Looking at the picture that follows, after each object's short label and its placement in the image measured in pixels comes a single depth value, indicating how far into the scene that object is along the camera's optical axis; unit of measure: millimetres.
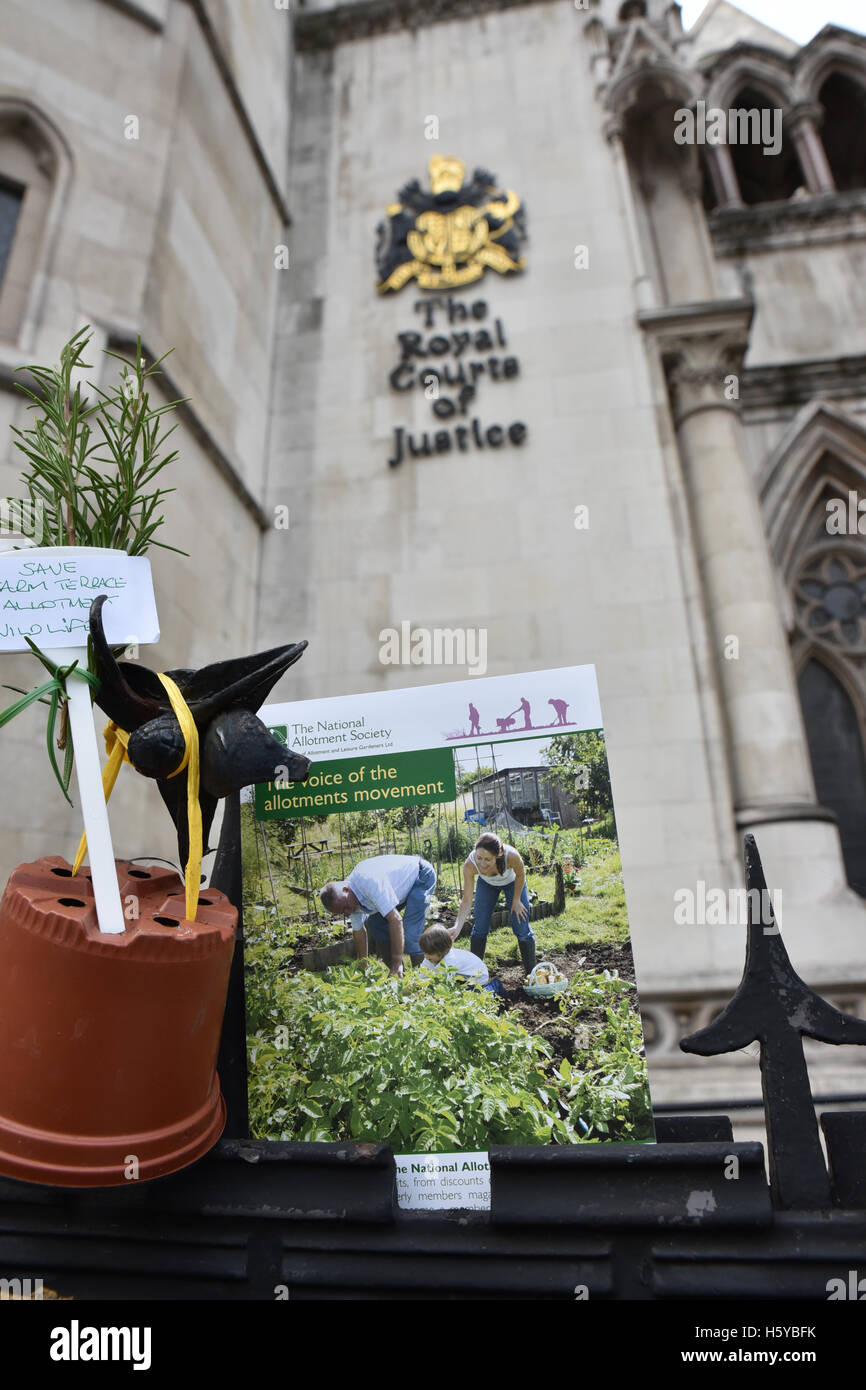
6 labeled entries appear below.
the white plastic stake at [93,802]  222
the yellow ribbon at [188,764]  249
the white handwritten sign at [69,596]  262
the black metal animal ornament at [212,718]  261
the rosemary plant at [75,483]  295
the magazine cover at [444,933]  269
